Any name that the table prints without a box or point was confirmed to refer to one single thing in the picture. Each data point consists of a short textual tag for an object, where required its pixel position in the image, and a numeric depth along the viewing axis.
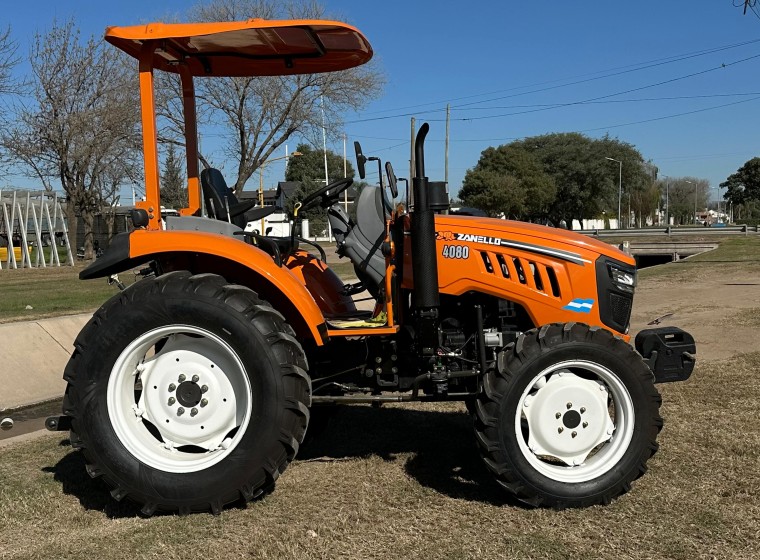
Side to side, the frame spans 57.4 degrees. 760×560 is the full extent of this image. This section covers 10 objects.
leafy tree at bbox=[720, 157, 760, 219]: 86.69
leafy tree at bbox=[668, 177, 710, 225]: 117.54
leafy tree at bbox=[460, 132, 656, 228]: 57.34
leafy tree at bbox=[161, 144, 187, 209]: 28.97
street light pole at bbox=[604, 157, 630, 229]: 62.43
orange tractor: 3.53
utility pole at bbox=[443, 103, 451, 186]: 36.27
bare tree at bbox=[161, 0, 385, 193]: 25.05
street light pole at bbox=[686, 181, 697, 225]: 120.24
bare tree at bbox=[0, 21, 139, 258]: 24.11
